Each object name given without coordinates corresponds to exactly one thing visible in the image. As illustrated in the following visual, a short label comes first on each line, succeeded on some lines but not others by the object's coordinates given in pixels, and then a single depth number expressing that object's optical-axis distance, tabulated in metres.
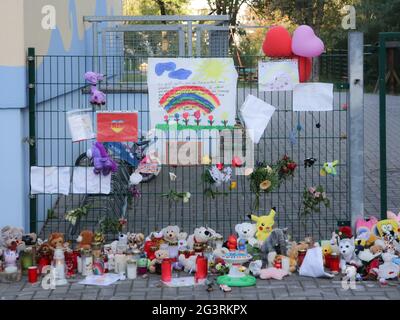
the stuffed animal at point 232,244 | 7.52
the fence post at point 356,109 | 7.89
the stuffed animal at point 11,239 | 7.52
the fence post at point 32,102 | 8.05
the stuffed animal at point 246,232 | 7.68
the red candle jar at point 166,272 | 7.15
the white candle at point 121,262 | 7.39
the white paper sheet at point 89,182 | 8.14
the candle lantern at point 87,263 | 7.38
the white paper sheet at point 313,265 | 7.21
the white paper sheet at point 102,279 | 7.11
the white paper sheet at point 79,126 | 8.06
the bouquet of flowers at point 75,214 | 7.96
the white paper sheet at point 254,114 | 8.08
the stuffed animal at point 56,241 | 7.57
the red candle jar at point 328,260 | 7.46
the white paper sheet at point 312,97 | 7.96
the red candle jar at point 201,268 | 7.16
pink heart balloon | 7.81
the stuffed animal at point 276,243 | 7.47
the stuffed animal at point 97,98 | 8.09
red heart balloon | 7.87
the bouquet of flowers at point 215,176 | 7.91
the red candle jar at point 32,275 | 7.20
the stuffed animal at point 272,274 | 7.22
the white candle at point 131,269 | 7.30
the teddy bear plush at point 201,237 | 7.56
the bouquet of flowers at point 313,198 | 8.05
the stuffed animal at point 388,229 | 7.54
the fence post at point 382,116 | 7.86
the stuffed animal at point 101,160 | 8.06
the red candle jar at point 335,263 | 7.38
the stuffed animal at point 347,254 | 7.33
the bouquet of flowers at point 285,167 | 7.98
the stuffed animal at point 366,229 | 7.59
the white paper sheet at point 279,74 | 7.94
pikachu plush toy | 7.73
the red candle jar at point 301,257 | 7.45
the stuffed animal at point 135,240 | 7.73
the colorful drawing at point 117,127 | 7.98
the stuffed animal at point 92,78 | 8.17
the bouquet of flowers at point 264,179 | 7.88
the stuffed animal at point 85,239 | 7.72
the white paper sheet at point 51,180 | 8.12
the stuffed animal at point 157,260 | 7.37
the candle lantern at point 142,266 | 7.39
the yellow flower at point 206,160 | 8.07
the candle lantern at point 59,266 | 7.17
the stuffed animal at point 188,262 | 7.40
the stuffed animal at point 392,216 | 7.79
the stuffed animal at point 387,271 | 7.10
